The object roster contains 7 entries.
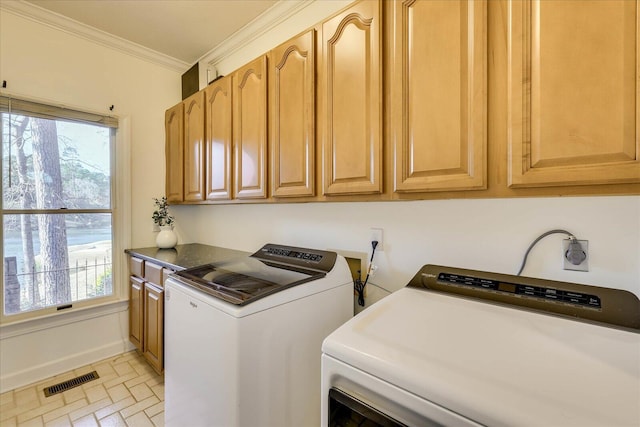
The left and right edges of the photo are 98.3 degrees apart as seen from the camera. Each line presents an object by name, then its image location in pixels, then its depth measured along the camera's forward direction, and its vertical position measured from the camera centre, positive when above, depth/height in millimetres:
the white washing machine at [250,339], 1078 -556
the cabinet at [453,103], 718 +370
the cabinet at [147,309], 1992 -775
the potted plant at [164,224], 2572 -123
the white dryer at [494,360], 513 -348
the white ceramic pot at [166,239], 2566 -255
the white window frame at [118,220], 2373 -72
